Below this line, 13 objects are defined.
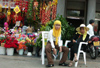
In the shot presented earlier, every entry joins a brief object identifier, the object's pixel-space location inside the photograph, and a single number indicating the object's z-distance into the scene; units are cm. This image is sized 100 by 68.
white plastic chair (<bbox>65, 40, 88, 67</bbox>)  532
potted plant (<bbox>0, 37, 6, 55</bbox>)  699
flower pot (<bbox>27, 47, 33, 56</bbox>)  704
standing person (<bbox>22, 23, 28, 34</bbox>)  905
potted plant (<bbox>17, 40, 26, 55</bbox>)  699
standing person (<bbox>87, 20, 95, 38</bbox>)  679
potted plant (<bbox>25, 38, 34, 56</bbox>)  701
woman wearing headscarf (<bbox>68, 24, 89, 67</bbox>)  513
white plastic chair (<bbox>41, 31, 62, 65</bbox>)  564
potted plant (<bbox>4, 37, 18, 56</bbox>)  673
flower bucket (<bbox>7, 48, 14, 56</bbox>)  682
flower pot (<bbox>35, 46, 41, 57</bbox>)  676
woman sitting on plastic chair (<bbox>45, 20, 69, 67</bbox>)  510
